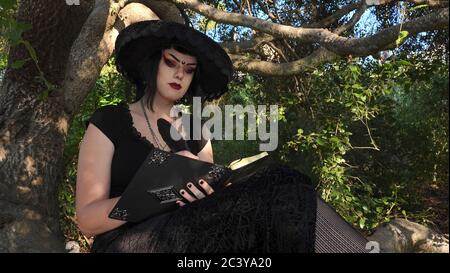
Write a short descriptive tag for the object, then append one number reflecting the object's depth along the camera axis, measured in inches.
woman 82.0
